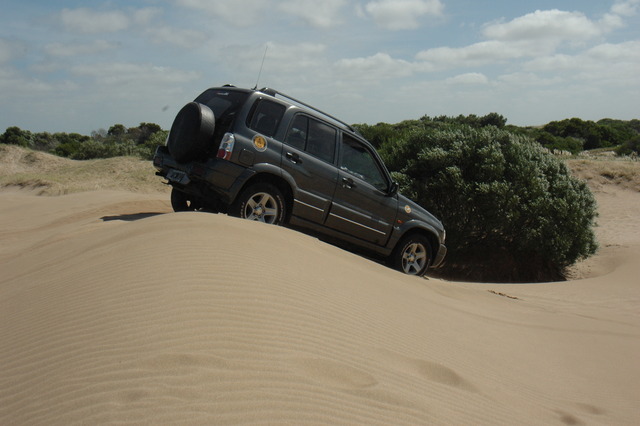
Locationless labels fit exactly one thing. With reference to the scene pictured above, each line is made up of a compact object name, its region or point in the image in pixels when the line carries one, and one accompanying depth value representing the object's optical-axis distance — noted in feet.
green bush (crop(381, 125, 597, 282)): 43.42
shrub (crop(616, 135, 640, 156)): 118.52
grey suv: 24.34
